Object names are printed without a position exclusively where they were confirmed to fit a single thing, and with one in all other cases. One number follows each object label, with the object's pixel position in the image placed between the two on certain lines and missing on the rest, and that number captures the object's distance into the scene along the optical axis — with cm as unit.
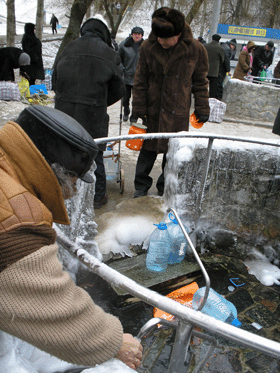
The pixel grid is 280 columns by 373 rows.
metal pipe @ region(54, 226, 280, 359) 91
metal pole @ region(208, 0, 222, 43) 1059
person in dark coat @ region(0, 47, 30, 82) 800
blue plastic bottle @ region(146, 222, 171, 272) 289
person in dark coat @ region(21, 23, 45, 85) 924
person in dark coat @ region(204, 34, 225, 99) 838
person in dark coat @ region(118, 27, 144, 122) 710
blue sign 2244
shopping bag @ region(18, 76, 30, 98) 862
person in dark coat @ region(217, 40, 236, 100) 887
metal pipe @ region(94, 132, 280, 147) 273
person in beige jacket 94
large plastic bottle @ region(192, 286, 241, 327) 250
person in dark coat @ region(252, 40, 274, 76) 1225
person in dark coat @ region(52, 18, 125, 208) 321
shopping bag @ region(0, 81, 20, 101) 827
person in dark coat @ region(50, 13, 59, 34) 3132
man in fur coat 344
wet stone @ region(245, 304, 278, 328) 260
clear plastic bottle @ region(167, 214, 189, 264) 301
